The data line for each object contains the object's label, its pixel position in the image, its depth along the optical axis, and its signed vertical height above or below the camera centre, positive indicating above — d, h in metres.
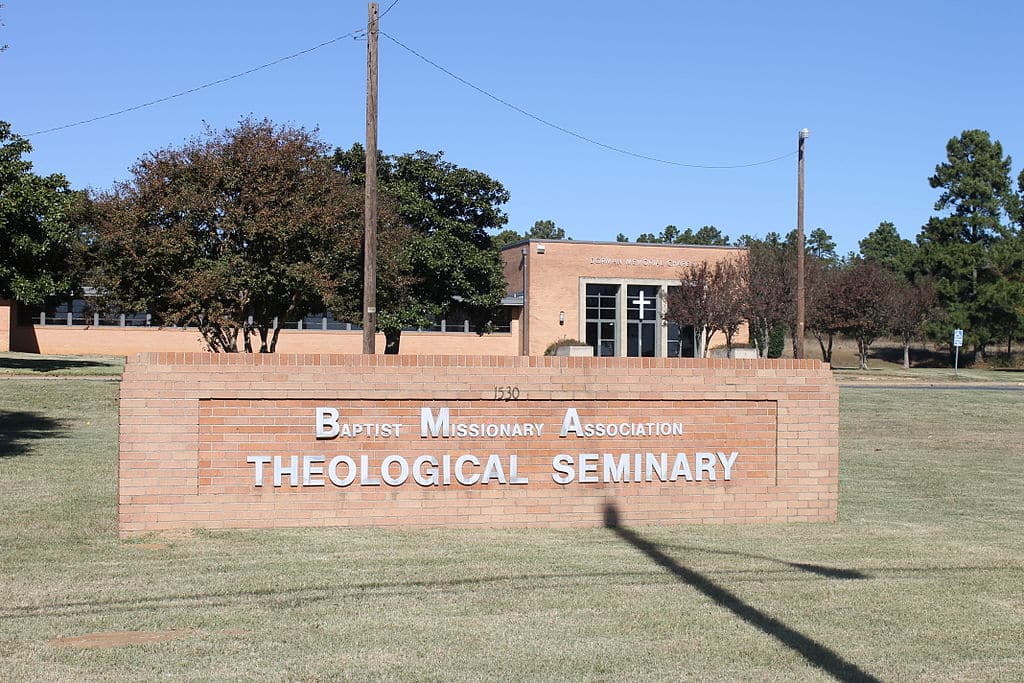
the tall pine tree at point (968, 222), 73.12 +8.43
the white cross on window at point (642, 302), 56.12 +2.14
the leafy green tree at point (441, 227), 44.50 +4.77
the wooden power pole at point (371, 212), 18.05 +2.18
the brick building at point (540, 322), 50.06 +0.94
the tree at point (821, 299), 55.75 +2.37
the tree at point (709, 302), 50.88 +1.97
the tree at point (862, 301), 56.94 +2.31
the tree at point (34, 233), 25.38 +2.73
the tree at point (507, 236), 88.88 +9.08
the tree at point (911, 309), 66.75 +2.33
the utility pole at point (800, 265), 34.50 +2.61
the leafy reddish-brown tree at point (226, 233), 25.97 +2.56
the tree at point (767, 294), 51.75 +2.43
